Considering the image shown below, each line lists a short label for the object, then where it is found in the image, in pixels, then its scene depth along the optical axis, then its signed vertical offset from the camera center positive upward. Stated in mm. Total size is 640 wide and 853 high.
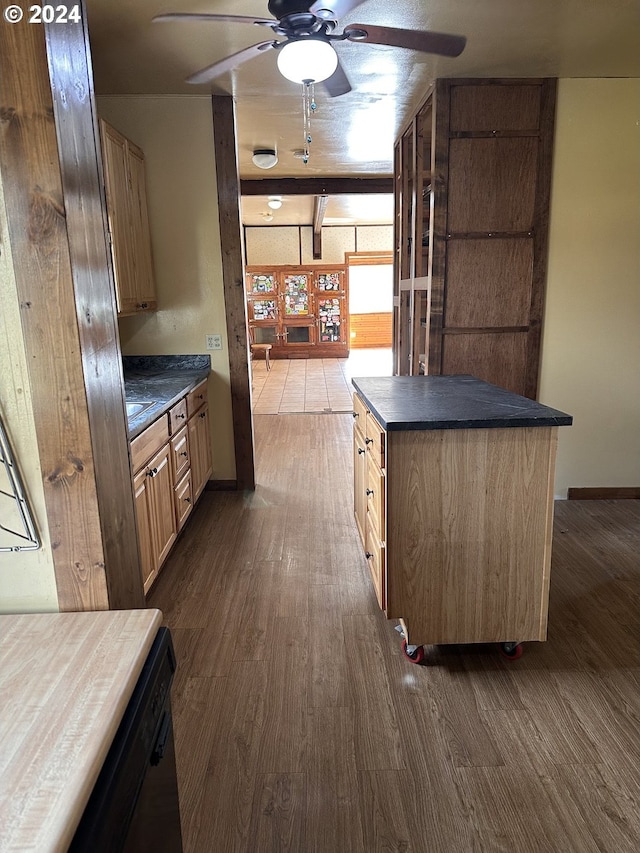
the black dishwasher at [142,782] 673 -645
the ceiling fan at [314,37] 1950 +918
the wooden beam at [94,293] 942 +5
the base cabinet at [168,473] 2420 -900
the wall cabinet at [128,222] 2936 +411
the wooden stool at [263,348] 10198 -1067
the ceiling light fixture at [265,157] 4934 +1162
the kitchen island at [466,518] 1929 -801
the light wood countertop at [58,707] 625 -560
